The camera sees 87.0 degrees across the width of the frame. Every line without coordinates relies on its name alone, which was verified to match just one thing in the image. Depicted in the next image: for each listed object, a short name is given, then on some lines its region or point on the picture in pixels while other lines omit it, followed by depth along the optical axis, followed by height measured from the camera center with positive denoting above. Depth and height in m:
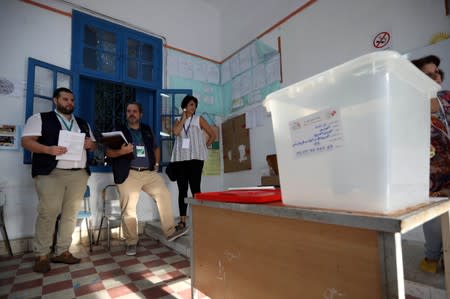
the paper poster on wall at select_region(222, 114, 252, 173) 3.32 +0.30
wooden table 0.43 -0.20
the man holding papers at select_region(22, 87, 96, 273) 1.88 -0.03
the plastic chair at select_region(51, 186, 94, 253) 2.20 -0.46
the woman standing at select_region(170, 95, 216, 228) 2.52 +0.12
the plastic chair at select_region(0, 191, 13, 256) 2.09 -0.50
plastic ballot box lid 0.69 -0.10
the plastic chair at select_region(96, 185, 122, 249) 2.55 -0.44
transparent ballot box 0.45 +0.06
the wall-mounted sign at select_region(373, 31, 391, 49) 2.01 +1.07
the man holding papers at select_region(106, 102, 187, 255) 2.20 -0.10
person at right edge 1.29 -0.07
